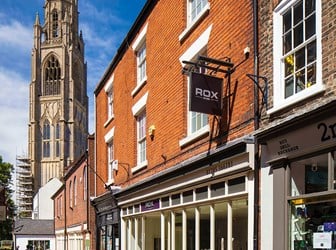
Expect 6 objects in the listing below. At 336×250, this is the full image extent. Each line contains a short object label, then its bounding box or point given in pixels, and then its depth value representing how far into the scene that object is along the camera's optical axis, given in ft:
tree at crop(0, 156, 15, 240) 212.23
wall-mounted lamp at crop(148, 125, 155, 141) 45.62
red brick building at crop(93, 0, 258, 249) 29.12
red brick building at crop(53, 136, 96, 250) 76.54
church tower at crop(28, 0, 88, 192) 394.52
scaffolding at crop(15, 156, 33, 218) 394.52
